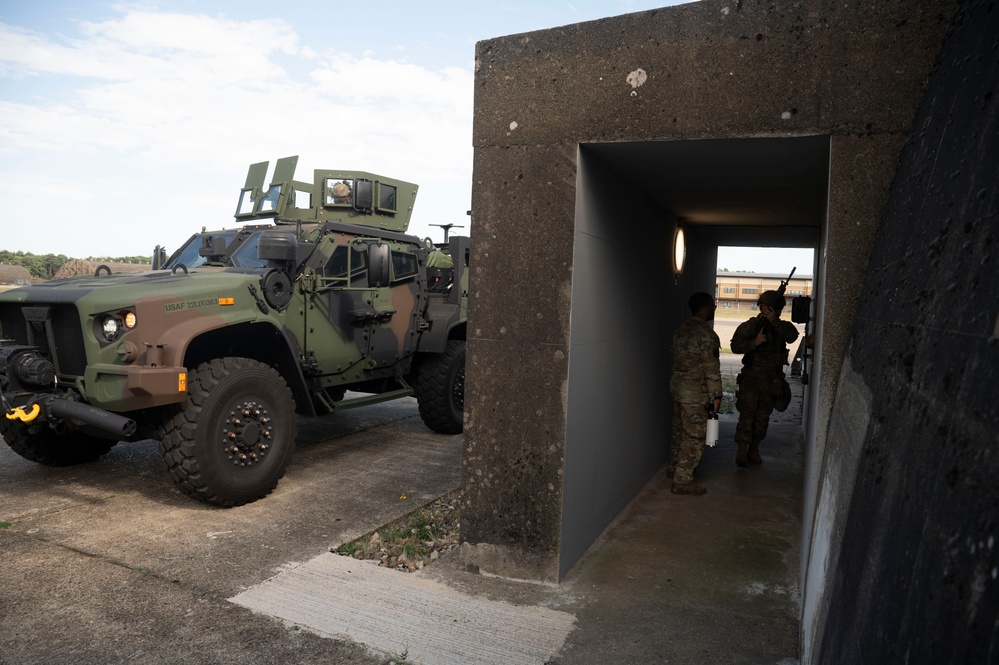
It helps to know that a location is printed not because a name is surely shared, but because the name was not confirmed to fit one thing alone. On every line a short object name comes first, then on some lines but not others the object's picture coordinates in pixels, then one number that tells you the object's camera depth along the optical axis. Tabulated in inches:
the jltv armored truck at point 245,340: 181.2
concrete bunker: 52.5
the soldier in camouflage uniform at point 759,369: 239.3
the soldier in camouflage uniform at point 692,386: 203.9
